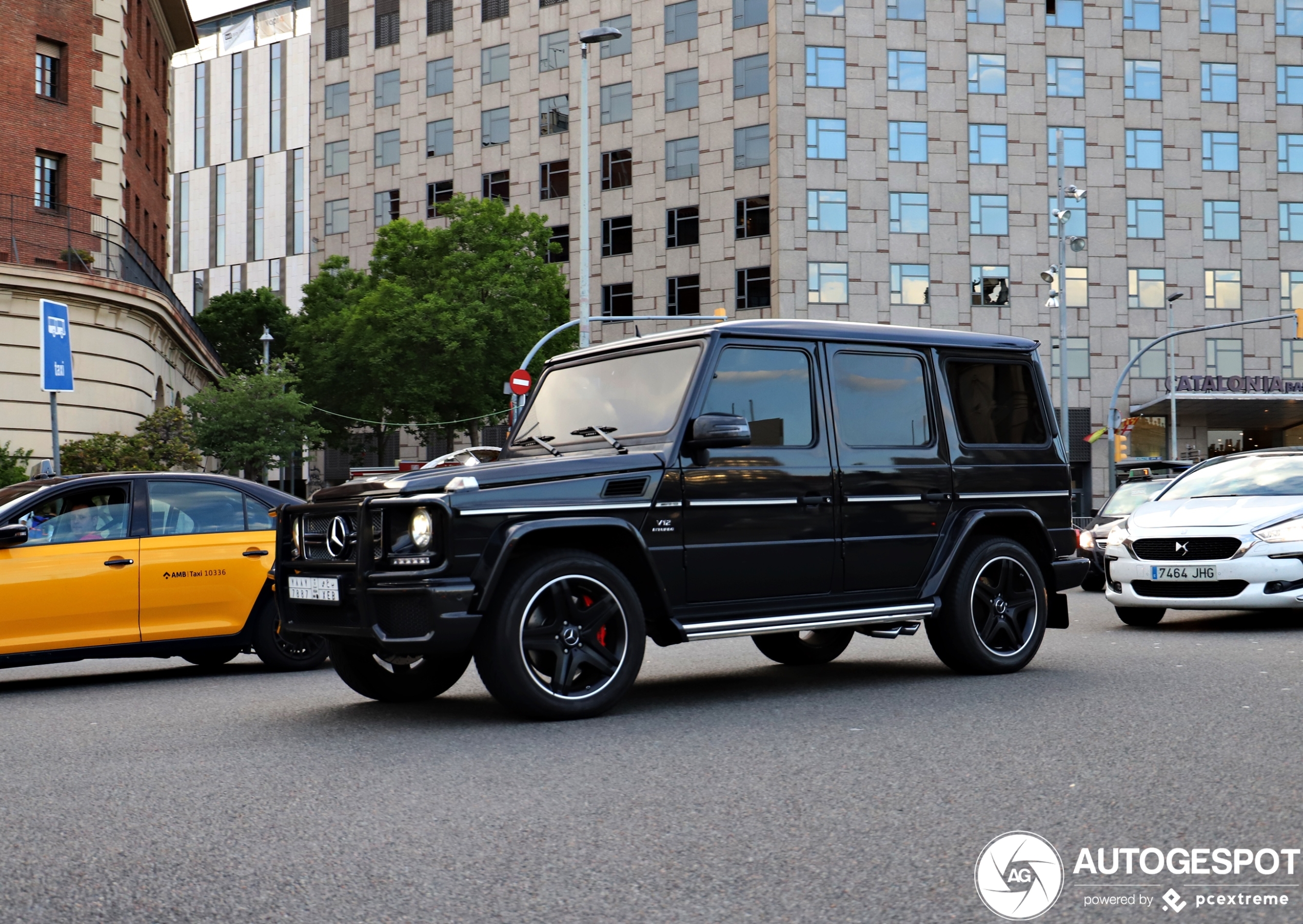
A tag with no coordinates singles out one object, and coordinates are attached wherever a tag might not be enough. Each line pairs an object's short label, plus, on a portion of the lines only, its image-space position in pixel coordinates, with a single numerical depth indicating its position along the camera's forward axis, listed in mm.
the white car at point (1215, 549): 12070
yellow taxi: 9703
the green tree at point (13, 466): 23562
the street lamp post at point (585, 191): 30438
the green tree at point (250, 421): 37656
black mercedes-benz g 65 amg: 7121
